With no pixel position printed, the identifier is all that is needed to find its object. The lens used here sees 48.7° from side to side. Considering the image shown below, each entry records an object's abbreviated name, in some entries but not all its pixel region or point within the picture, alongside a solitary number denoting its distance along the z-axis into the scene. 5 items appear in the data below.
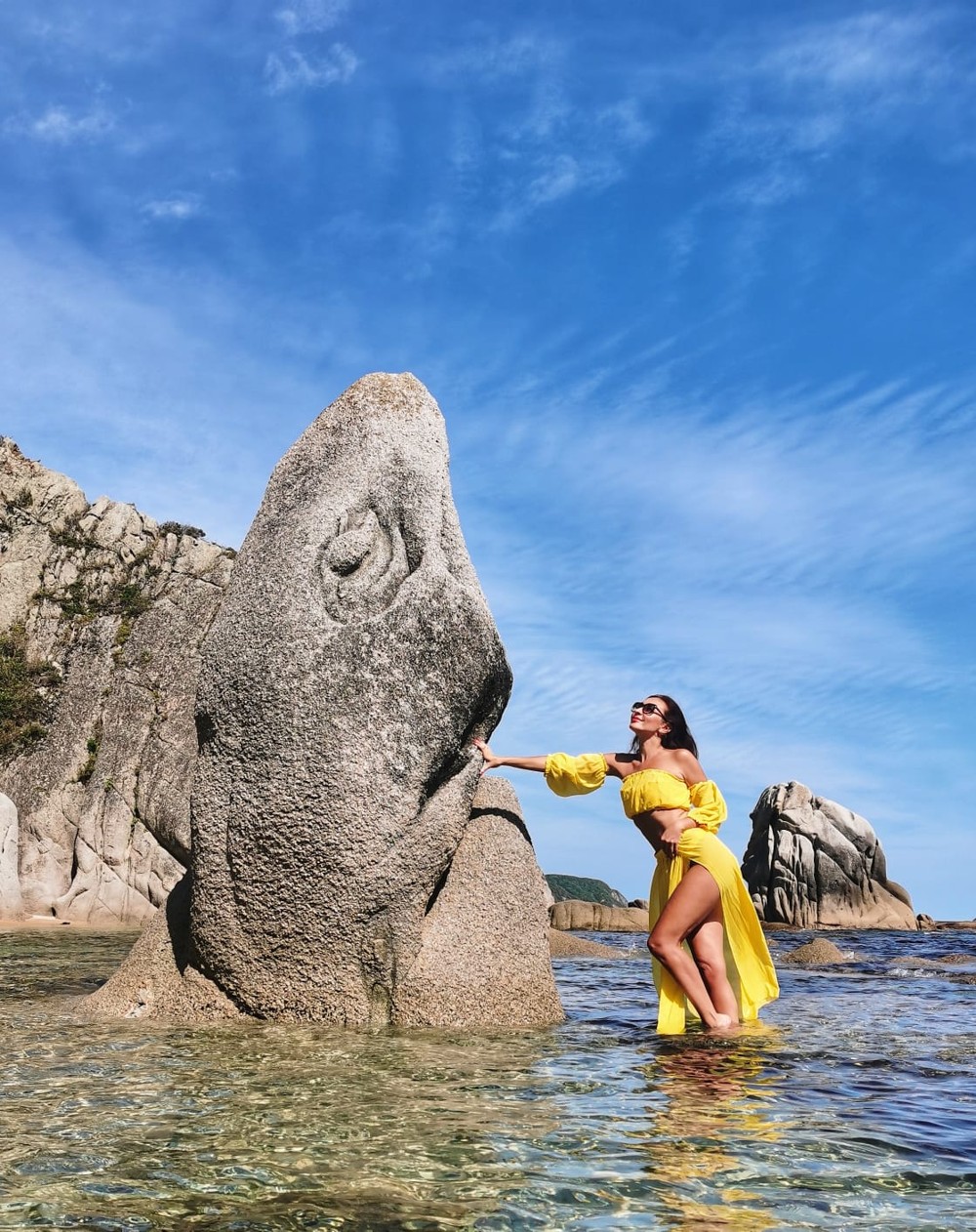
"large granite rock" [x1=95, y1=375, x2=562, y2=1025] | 7.75
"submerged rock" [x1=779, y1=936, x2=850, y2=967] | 18.00
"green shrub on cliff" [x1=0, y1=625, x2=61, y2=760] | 29.52
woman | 7.92
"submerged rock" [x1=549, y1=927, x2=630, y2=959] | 18.14
